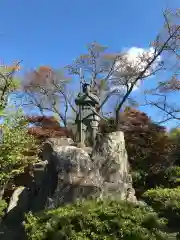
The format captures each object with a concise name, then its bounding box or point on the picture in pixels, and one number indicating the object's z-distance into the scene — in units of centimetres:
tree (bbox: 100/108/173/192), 1001
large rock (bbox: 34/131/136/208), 575
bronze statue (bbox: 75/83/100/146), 758
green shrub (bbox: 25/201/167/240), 425
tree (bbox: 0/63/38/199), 771
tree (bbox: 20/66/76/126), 1634
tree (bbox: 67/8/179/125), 1182
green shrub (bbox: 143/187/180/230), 527
